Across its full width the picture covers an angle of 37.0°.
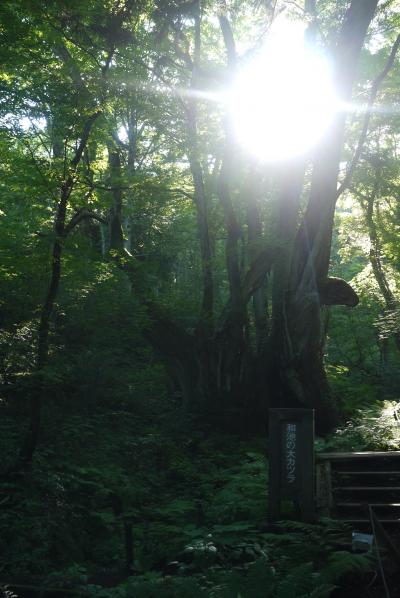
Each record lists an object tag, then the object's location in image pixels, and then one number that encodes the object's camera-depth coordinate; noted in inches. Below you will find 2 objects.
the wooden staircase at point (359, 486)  279.3
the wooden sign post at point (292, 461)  272.5
